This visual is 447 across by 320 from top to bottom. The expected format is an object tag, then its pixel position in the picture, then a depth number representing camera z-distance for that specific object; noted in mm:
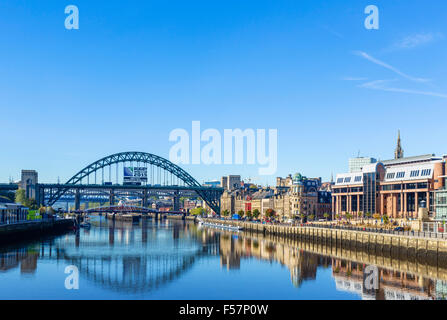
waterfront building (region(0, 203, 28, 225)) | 96006
